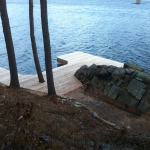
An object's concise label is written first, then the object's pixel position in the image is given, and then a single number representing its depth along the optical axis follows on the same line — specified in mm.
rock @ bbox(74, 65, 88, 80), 13150
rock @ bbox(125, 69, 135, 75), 10819
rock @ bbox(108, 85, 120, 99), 10284
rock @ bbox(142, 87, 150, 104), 9449
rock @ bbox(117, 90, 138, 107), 9549
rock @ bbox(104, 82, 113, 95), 10812
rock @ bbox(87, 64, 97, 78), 12616
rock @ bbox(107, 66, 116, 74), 11784
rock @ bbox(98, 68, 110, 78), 11733
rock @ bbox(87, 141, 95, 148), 5178
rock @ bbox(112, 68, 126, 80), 10956
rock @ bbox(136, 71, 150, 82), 10161
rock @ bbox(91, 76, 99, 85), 12000
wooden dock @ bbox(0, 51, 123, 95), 11870
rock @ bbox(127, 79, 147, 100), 9609
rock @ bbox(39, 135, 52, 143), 4737
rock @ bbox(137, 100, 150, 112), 9233
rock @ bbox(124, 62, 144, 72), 12116
